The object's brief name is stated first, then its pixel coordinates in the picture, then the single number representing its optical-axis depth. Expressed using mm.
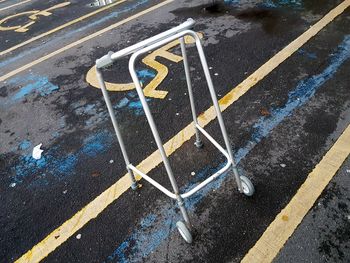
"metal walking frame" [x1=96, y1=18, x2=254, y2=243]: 2271
